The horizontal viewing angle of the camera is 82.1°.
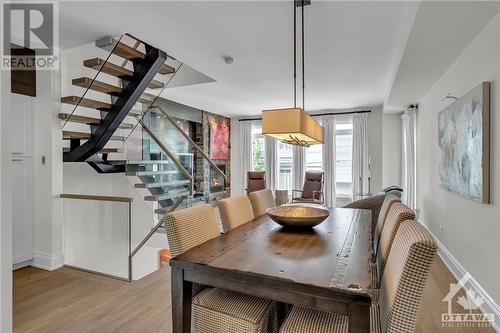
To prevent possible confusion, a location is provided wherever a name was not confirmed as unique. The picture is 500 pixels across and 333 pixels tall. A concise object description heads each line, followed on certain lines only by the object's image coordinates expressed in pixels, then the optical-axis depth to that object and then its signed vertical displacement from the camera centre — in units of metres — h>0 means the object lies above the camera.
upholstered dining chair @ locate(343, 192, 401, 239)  3.71 -0.52
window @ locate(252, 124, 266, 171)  7.42 +0.39
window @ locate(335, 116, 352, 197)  6.58 +0.20
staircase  3.17 +0.52
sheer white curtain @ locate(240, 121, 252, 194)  7.39 +0.37
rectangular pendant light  2.00 +0.30
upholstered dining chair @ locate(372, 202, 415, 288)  1.62 -0.40
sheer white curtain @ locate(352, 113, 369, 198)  6.30 +0.22
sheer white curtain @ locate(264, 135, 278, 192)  7.14 +0.03
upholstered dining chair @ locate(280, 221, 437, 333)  1.12 -0.55
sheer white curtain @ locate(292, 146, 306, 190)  6.87 -0.07
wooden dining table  1.20 -0.51
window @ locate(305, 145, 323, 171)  6.80 +0.15
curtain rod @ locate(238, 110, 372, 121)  6.28 +1.17
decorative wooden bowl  2.07 -0.40
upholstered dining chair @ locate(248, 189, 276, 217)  2.97 -0.40
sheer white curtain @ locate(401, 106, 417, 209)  5.04 +0.12
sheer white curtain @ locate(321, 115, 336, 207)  6.53 +0.05
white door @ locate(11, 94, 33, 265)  3.17 -0.12
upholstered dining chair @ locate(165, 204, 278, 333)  1.50 -0.77
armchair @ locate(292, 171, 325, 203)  6.11 -0.50
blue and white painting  2.32 +0.17
